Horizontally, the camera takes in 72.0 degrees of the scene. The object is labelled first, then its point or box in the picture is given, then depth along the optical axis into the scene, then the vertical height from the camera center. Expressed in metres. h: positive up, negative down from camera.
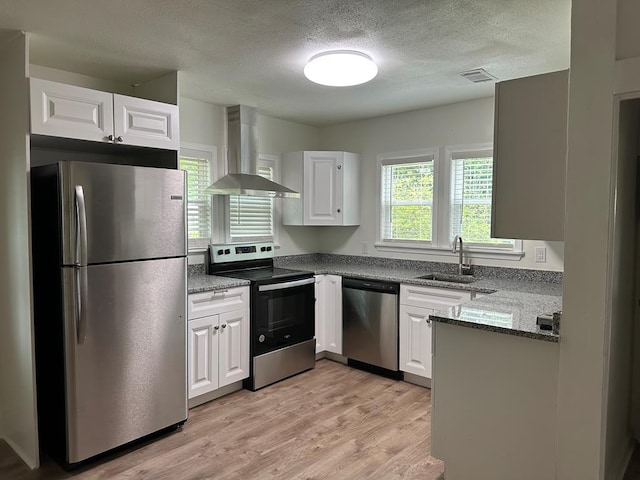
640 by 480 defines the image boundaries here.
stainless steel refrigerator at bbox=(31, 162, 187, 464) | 2.38 -0.46
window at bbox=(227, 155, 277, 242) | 4.11 +0.08
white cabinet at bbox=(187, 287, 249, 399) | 3.17 -0.88
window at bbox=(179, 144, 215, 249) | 3.76 +0.30
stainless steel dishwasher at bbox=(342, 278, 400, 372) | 3.75 -0.86
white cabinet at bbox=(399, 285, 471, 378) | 3.47 -0.81
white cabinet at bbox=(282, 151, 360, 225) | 4.44 +0.38
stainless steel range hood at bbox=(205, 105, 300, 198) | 3.85 +0.64
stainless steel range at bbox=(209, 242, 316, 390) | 3.58 -0.76
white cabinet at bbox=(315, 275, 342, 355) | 4.12 -0.84
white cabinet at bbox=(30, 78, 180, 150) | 2.38 +0.63
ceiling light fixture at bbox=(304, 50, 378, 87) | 2.57 +0.94
